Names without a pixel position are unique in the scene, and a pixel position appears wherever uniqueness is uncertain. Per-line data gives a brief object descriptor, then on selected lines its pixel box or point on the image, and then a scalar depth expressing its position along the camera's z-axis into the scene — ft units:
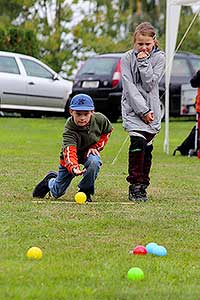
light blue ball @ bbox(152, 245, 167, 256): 38.40
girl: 54.34
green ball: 33.94
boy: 52.80
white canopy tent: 90.99
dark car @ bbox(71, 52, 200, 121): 145.07
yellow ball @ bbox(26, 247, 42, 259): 37.11
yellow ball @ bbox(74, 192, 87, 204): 53.21
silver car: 148.36
